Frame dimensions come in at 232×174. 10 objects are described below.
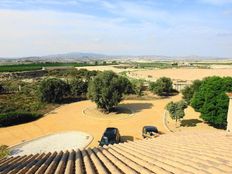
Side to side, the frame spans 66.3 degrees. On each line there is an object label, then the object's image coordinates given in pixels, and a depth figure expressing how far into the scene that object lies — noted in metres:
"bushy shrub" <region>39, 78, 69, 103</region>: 25.97
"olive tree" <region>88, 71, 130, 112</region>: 21.32
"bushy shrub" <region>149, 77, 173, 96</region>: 30.43
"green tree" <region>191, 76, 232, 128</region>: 15.96
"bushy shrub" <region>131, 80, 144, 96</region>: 29.98
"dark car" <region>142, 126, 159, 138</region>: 15.20
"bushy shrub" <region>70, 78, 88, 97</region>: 29.24
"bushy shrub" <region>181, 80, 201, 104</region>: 23.45
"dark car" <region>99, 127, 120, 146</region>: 13.62
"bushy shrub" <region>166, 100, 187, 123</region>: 17.01
